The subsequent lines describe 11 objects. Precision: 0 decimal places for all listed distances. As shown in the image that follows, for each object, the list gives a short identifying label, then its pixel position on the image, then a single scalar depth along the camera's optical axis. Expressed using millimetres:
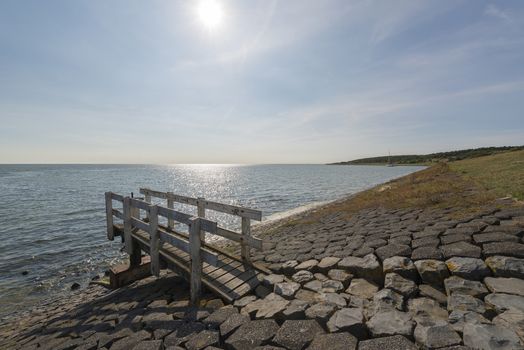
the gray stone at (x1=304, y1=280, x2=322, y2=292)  4874
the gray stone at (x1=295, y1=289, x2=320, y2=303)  4527
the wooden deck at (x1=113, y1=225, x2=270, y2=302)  5395
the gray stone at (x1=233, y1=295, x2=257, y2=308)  4887
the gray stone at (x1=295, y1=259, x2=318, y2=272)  5777
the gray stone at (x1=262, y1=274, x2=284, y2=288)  5426
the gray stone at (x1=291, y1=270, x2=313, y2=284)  5352
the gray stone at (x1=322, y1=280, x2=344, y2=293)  4722
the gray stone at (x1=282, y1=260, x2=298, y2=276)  5895
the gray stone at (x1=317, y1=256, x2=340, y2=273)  5634
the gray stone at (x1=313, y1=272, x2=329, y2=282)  5248
